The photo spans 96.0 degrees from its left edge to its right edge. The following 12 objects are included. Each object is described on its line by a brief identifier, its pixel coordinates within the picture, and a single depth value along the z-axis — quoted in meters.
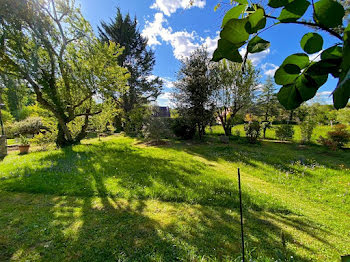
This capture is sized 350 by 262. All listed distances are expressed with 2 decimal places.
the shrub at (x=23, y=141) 8.37
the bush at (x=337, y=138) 8.27
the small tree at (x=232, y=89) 10.69
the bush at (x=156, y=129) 10.57
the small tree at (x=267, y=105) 12.59
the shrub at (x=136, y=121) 11.37
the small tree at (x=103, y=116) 9.04
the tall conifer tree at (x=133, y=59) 17.95
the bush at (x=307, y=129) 9.38
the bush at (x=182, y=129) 11.18
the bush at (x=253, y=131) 10.14
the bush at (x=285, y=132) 10.69
